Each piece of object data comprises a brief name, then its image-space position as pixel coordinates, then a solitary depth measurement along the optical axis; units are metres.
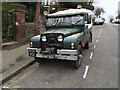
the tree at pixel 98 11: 37.16
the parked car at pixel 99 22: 16.81
